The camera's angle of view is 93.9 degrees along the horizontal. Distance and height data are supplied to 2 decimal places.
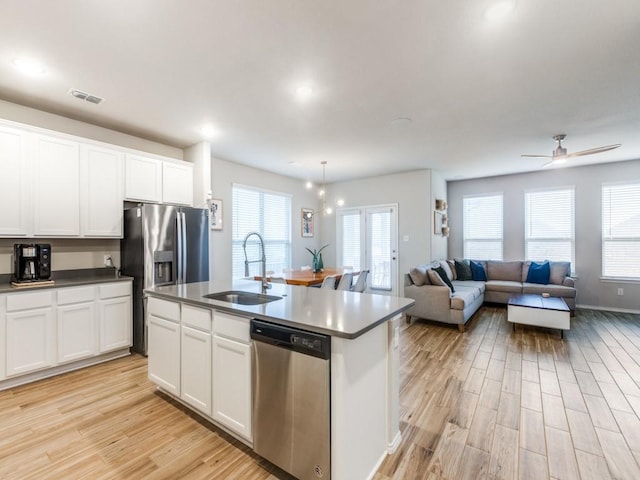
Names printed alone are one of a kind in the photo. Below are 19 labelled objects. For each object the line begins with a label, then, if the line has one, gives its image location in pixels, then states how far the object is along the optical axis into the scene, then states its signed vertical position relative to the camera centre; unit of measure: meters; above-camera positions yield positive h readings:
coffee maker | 2.91 -0.24
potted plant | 4.77 -0.42
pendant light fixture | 6.38 +0.98
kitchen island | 1.48 -0.76
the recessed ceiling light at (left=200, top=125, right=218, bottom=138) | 3.71 +1.38
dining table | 3.99 -0.56
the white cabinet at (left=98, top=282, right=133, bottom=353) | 3.29 -0.89
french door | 6.48 -0.11
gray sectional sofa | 4.48 -0.88
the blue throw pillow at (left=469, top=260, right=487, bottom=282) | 6.16 -0.72
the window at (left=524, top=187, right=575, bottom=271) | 5.90 +0.27
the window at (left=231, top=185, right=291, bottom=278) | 5.45 +0.26
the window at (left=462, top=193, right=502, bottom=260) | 6.65 +0.26
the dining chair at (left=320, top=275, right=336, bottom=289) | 3.78 -0.56
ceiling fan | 3.63 +1.07
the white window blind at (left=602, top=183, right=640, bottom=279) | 5.36 +0.15
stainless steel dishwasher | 1.49 -0.87
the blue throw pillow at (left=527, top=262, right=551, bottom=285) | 5.58 -0.67
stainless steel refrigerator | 3.47 -0.14
